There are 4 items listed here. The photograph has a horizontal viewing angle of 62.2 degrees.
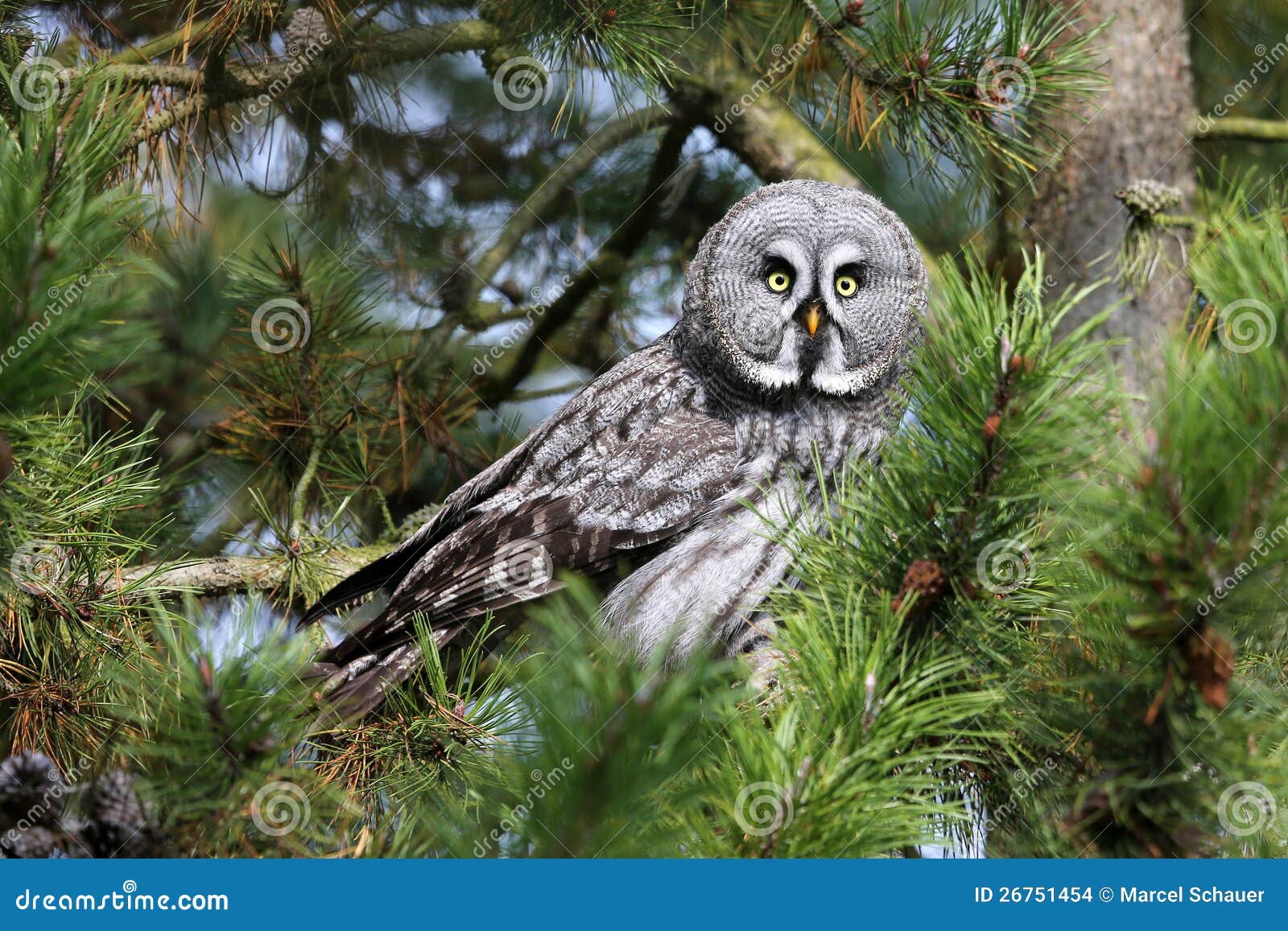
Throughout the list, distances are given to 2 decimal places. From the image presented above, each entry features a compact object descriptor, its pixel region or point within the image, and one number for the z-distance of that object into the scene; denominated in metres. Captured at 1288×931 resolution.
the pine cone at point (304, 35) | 3.58
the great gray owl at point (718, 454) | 3.25
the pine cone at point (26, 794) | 1.74
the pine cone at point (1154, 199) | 4.13
